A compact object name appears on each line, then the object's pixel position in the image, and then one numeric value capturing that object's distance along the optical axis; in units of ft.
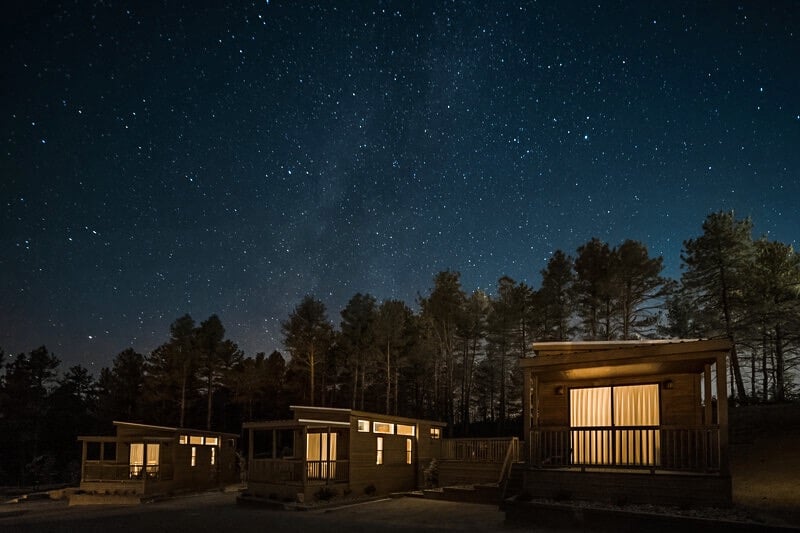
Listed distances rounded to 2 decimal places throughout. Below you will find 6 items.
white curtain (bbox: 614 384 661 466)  54.90
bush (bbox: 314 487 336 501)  69.36
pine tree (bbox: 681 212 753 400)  108.17
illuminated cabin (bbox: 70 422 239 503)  87.51
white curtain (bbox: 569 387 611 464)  56.24
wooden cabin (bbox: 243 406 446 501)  71.56
